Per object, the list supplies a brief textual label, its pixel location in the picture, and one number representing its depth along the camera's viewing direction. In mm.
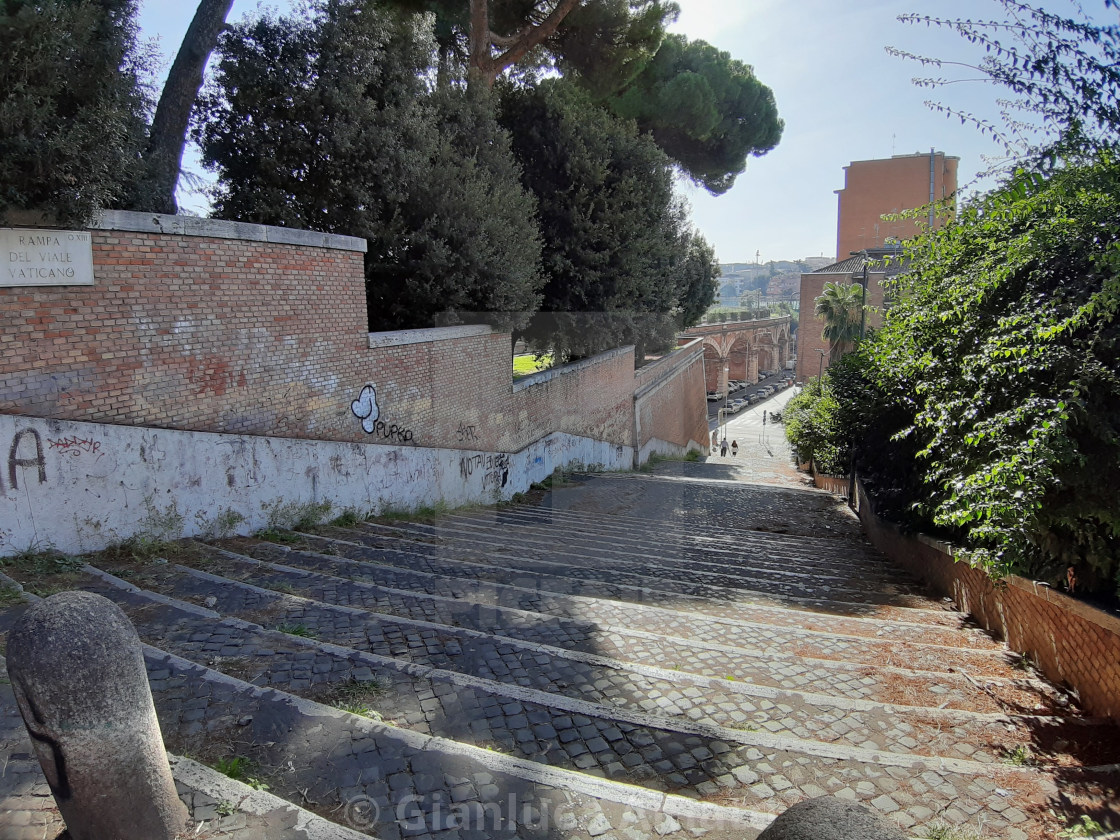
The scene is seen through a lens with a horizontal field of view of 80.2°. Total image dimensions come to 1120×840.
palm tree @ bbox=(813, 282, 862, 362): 32969
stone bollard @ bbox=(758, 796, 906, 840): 1897
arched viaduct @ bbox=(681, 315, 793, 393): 51250
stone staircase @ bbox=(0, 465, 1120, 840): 2795
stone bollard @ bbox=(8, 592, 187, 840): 2246
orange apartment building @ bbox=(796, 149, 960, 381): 51969
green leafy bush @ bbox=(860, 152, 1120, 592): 4215
